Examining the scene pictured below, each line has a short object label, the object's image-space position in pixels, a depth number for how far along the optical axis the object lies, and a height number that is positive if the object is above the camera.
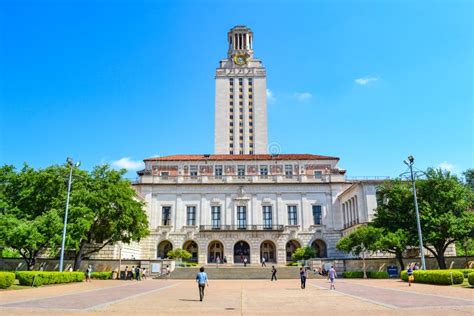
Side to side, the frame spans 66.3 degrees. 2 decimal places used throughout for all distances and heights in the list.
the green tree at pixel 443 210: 32.75 +3.28
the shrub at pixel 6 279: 20.89 -1.91
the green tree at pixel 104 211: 31.88 +3.14
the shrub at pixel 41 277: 23.48 -2.12
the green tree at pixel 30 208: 28.53 +3.46
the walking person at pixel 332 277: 22.68 -1.95
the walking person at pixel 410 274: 24.14 -1.93
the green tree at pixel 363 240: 34.72 +0.48
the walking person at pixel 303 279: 23.63 -2.15
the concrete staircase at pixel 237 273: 38.86 -2.97
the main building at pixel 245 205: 53.41 +5.88
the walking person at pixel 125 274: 35.35 -2.76
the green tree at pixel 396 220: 33.88 +2.53
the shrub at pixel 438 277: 23.33 -2.06
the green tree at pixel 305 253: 46.78 -1.00
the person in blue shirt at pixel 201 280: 15.86 -1.48
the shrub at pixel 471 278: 21.11 -1.89
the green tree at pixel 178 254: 47.75 -1.12
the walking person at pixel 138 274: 34.34 -2.66
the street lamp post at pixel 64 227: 26.41 +1.31
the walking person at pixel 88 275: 30.43 -2.47
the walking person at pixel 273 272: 34.69 -2.50
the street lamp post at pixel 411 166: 26.69 +5.76
